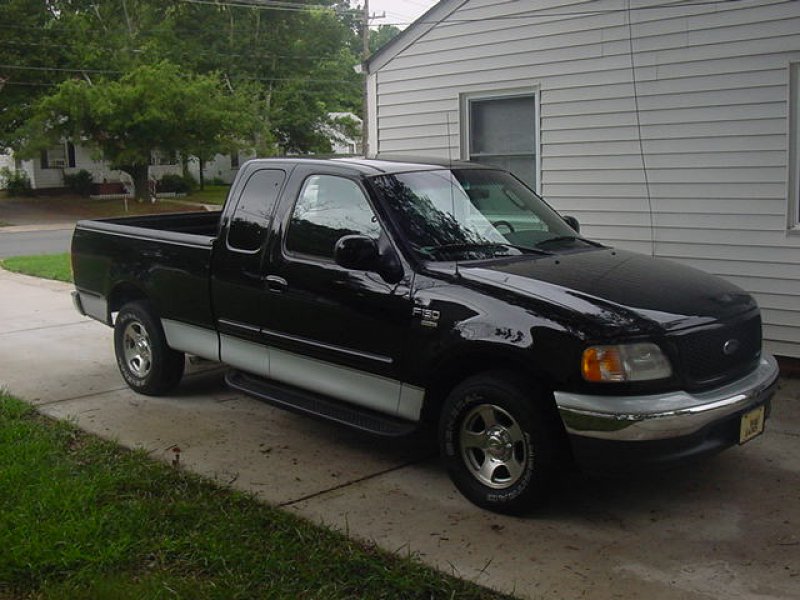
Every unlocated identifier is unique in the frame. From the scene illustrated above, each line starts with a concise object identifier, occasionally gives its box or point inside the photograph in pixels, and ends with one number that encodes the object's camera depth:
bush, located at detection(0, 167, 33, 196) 41.31
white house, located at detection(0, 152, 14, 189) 43.74
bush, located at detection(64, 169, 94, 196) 41.91
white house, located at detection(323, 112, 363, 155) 48.00
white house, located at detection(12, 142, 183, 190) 42.00
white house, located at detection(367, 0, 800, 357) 7.35
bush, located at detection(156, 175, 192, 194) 42.44
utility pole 36.67
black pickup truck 4.41
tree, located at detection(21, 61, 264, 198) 33.47
